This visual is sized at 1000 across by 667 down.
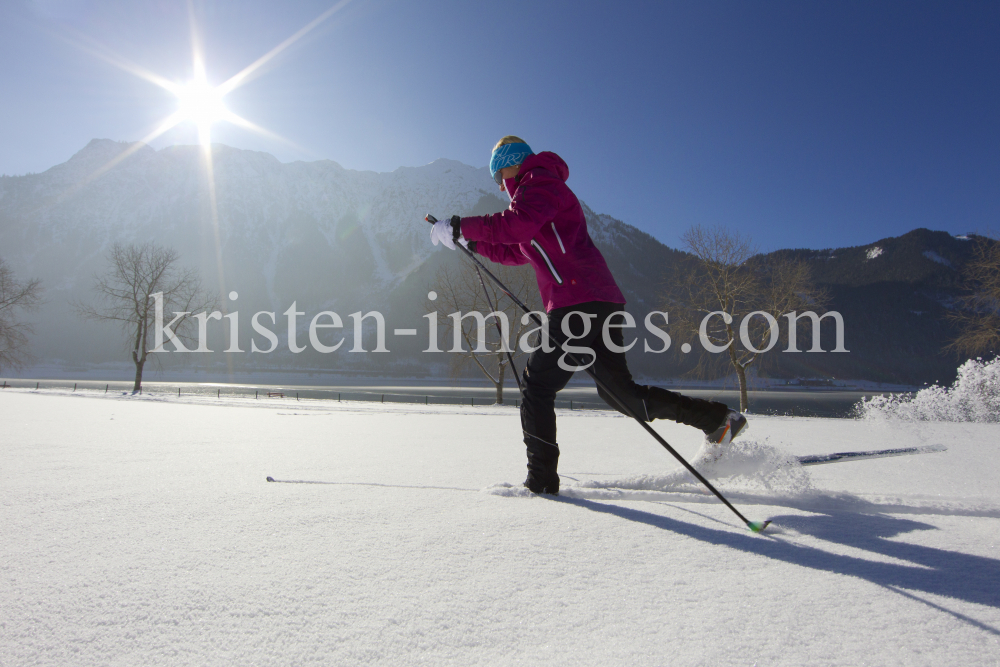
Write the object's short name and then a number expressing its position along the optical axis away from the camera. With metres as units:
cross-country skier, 2.09
